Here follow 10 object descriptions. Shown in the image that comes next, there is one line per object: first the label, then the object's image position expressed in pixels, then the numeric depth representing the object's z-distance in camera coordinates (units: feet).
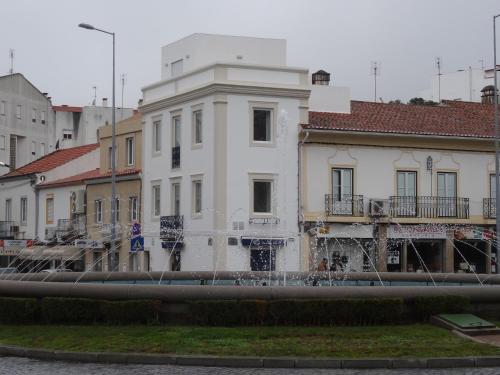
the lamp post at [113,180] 134.86
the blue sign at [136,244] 118.93
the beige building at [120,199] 157.89
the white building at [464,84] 243.19
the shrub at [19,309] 63.57
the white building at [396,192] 137.69
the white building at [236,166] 132.77
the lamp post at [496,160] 128.47
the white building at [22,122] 248.73
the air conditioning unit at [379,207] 139.13
